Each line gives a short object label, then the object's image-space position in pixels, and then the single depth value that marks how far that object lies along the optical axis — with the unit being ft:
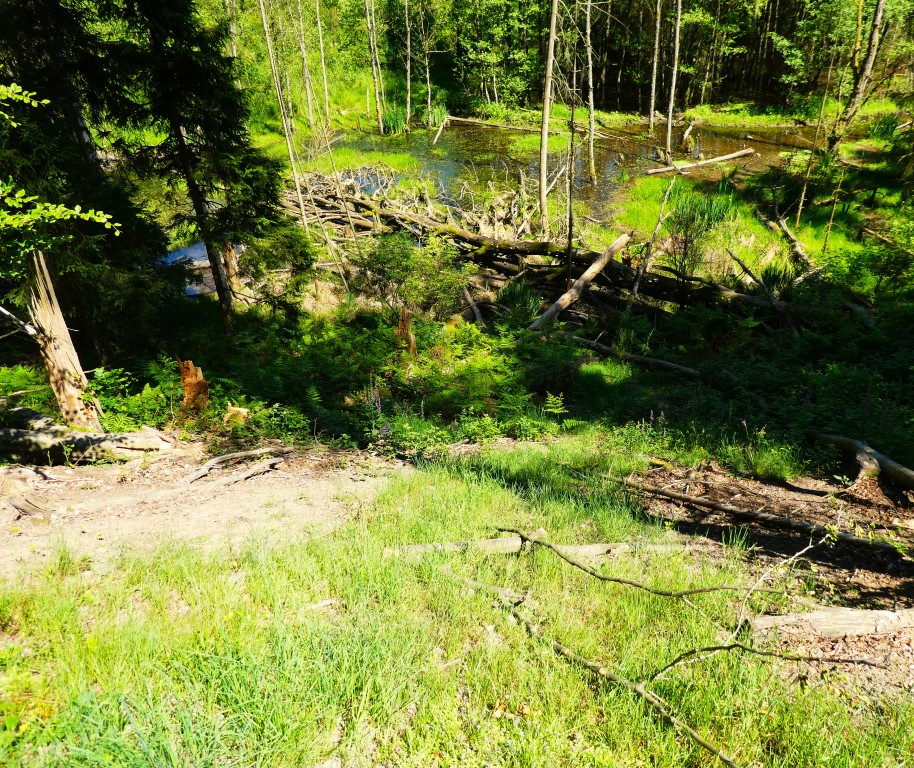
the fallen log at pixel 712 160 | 75.61
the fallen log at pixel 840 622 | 11.62
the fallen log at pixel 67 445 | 22.49
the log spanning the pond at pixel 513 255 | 42.65
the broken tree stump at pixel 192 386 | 28.37
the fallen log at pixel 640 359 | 33.92
